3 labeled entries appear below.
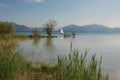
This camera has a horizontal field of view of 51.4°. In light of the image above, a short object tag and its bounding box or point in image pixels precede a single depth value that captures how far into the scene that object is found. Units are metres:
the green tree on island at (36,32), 36.66
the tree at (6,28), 29.10
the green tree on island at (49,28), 40.17
